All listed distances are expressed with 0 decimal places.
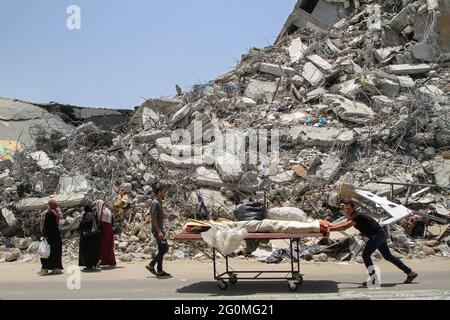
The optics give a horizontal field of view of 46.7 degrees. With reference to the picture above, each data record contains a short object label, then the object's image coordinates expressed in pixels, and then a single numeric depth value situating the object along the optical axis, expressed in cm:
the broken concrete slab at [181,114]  1384
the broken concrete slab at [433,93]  1343
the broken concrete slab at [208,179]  1159
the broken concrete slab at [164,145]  1265
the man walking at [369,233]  667
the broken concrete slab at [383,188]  1078
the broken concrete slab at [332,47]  1745
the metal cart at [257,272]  621
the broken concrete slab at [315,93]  1476
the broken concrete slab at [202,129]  1307
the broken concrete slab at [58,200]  1112
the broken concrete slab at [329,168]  1157
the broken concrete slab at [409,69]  1557
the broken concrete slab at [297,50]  1739
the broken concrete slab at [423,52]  1619
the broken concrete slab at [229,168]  1141
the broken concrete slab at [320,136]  1232
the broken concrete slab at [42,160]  1225
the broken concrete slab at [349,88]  1420
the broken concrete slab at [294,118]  1358
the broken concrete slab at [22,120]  1567
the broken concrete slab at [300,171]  1170
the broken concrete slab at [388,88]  1432
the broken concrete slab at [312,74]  1575
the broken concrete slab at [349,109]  1312
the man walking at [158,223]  738
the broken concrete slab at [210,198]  1120
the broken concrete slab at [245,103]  1470
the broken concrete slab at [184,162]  1214
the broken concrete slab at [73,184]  1161
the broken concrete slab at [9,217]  1104
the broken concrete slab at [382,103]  1338
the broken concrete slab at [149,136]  1331
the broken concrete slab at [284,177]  1159
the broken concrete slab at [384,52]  1642
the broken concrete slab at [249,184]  1141
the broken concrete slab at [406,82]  1456
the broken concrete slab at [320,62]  1608
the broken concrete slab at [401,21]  1717
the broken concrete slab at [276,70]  1645
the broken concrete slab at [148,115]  1443
